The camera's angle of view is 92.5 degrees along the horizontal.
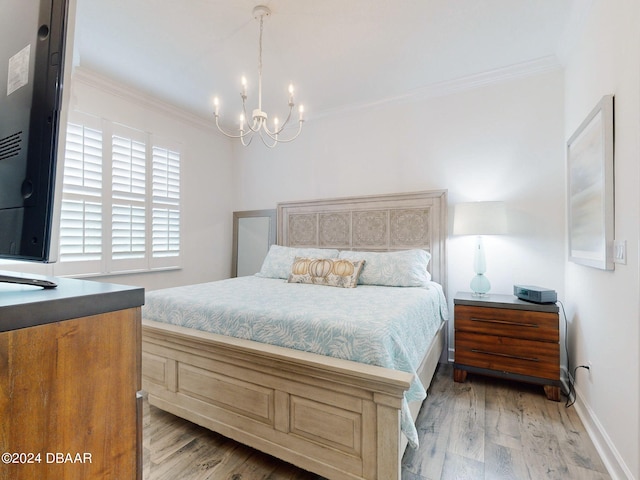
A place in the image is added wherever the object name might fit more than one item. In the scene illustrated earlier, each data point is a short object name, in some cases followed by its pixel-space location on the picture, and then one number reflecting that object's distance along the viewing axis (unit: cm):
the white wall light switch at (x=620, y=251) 153
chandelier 211
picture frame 169
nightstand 234
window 282
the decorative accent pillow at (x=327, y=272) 274
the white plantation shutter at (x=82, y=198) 277
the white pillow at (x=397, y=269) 274
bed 139
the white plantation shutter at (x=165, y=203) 354
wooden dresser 42
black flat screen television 52
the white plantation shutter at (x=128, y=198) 315
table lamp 265
